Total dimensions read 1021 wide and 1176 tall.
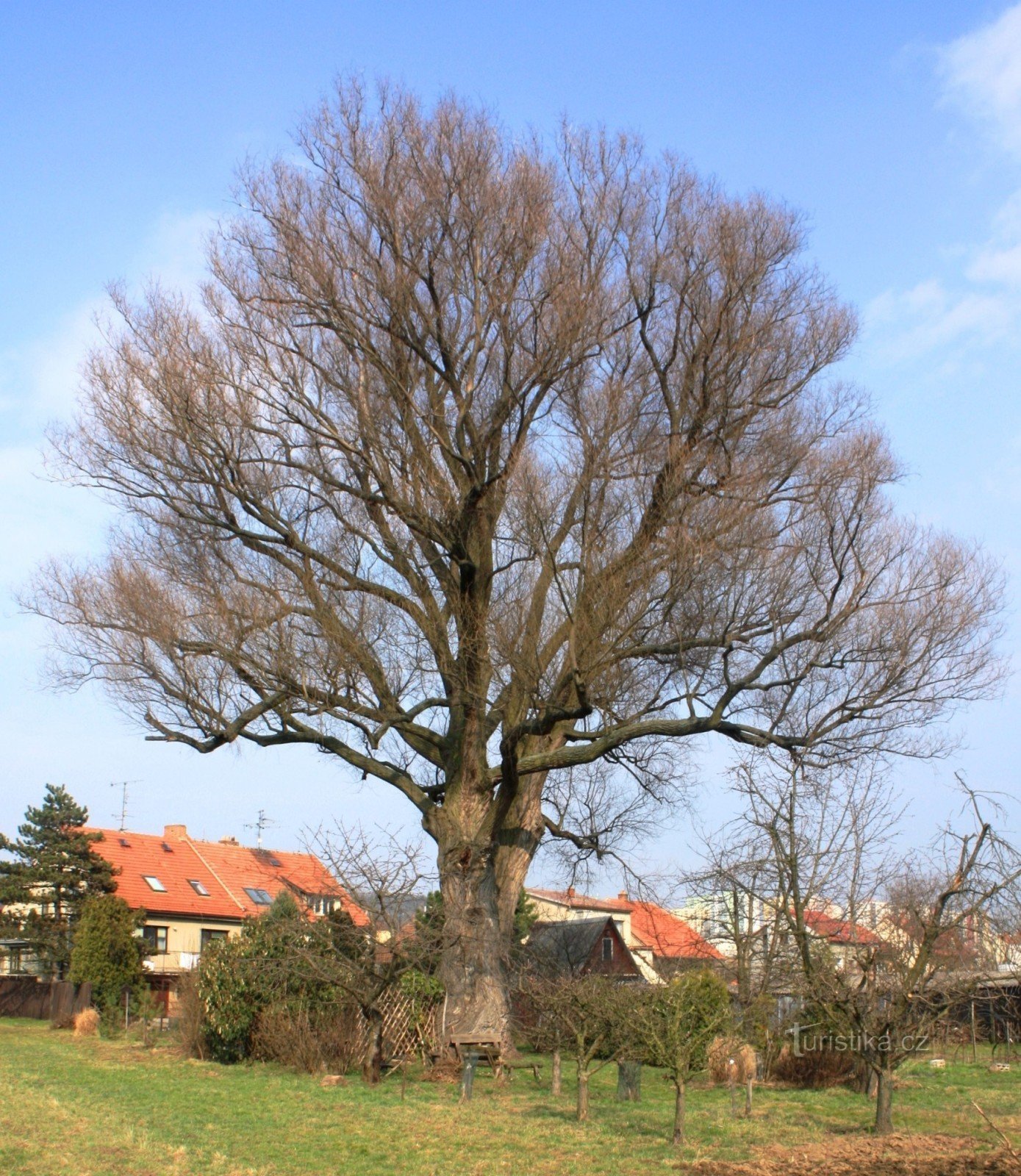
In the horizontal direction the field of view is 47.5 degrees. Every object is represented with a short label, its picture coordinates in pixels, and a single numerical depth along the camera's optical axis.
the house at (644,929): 16.66
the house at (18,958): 31.22
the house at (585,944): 27.84
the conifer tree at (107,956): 24.25
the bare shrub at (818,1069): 16.34
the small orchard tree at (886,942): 10.12
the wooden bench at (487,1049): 14.96
